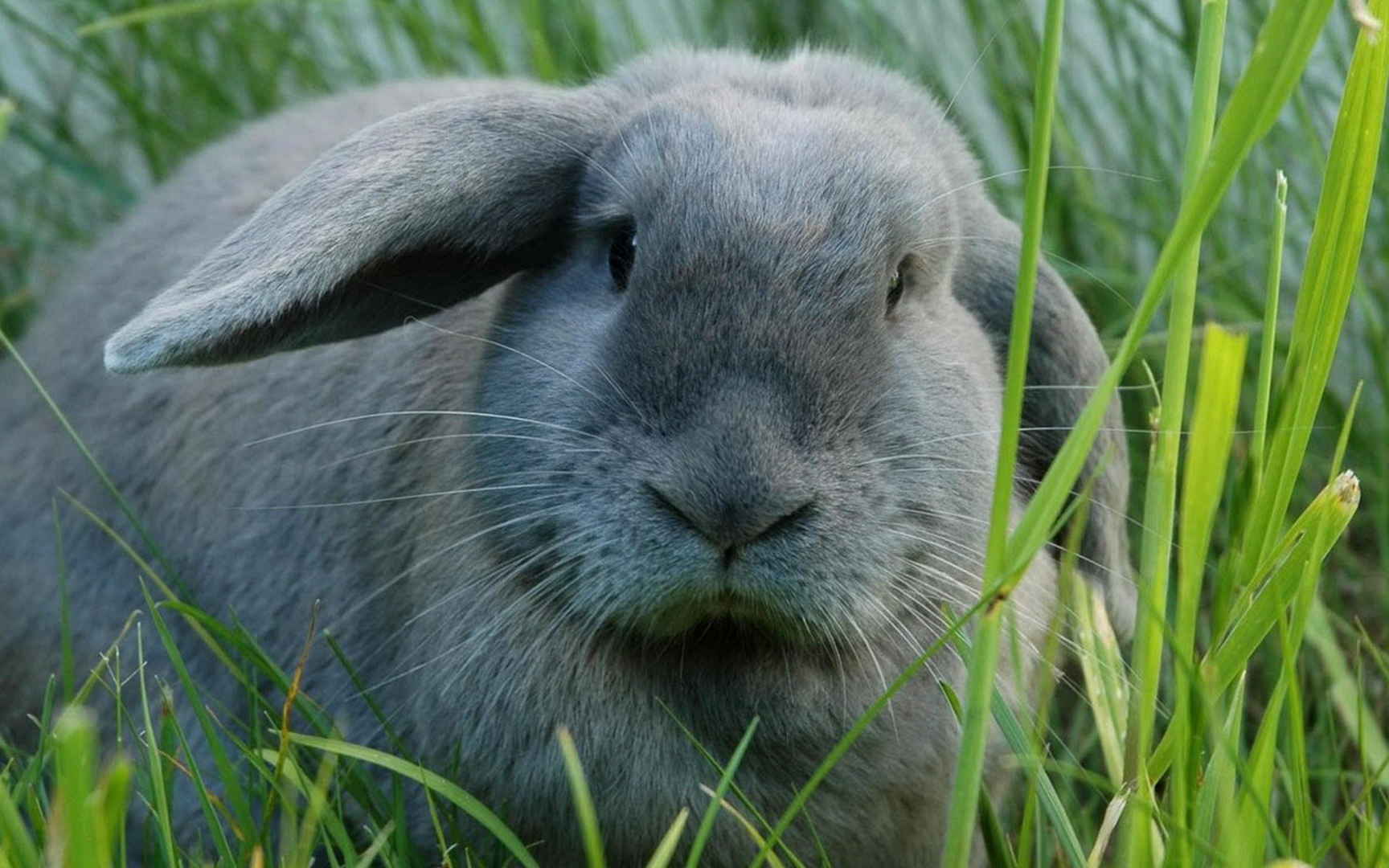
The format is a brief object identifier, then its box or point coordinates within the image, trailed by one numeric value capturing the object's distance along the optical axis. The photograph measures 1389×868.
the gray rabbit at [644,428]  0.66
